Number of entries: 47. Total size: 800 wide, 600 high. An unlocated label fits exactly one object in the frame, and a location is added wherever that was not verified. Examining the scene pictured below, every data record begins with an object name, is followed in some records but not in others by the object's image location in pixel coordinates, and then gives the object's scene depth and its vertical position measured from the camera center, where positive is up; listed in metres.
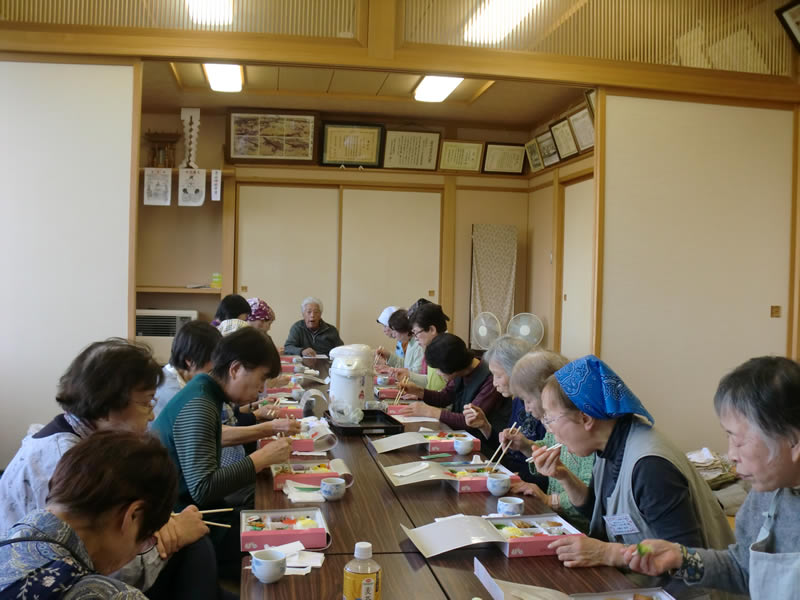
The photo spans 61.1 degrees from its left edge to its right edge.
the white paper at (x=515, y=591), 1.30 -0.56
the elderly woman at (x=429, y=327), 3.93 -0.16
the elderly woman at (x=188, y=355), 2.68 -0.25
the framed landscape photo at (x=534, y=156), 6.86 +1.50
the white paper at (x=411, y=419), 3.03 -0.54
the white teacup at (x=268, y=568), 1.38 -0.56
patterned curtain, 7.07 +0.34
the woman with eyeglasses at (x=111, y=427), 1.65 -0.37
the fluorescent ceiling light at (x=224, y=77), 5.21 +1.73
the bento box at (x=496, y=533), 1.56 -0.56
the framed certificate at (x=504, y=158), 7.03 +1.50
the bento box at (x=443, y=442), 2.48 -0.52
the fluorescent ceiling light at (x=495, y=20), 4.10 +1.71
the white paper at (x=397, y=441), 2.49 -0.53
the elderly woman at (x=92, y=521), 0.97 -0.37
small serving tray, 2.80 -0.54
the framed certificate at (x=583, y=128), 5.74 +1.52
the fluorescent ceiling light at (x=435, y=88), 5.46 +1.76
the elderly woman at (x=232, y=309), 4.41 -0.09
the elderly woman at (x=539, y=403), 2.09 -0.33
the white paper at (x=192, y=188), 6.27 +0.98
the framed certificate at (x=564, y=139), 6.10 +1.51
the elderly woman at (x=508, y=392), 2.60 -0.36
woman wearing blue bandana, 1.56 -0.42
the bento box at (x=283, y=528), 1.55 -0.56
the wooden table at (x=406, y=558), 1.39 -0.59
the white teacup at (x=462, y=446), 2.42 -0.52
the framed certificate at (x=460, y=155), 6.89 +1.49
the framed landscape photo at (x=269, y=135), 6.57 +1.57
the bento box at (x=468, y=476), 2.03 -0.55
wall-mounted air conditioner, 6.51 -0.28
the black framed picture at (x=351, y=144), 6.70 +1.53
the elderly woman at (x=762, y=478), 1.22 -0.32
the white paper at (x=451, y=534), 1.57 -0.56
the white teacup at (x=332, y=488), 1.91 -0.54
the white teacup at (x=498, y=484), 1.98 -0.54
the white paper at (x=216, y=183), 6.21 +1.02
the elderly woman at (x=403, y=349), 4.68 -0.35
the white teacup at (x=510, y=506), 1.80 -0.55
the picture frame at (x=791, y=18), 4.38 +1.90
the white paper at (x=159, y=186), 6.17 +0.97
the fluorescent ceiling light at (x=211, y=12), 3.90 +1.63
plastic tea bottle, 1.29 -0.54
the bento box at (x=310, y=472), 2.05 -0.55
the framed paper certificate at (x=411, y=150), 6.80 +1.51
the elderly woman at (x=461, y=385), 2.99 -0.39
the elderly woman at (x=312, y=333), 5.77 -0.32
